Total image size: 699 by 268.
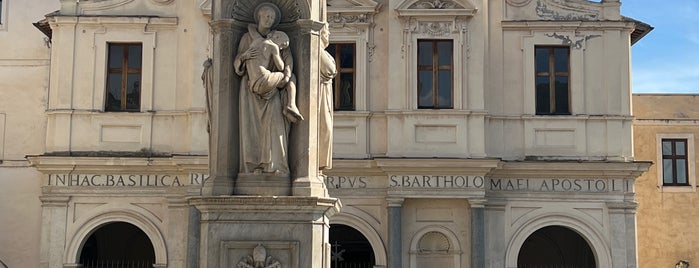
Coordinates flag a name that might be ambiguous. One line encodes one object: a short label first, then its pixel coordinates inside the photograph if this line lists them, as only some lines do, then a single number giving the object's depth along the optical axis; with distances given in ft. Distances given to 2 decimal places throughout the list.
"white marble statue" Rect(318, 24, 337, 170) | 33.42
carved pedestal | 31.22
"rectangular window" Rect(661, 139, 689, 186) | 99.14
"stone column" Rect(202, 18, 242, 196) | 32.22
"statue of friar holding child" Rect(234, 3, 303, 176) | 32.07
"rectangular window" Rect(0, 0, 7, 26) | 93.45
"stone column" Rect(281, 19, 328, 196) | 32.17
